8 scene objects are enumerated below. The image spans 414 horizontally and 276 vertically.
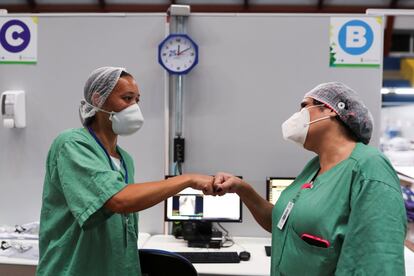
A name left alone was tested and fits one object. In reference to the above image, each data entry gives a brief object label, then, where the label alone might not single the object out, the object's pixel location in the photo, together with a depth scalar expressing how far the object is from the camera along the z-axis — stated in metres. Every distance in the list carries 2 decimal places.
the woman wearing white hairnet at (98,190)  1.30
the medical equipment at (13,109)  2.56
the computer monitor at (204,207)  2.47
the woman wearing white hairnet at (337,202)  1.09
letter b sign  2.53
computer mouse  2.20
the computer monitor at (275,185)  2.48
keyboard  2.16
